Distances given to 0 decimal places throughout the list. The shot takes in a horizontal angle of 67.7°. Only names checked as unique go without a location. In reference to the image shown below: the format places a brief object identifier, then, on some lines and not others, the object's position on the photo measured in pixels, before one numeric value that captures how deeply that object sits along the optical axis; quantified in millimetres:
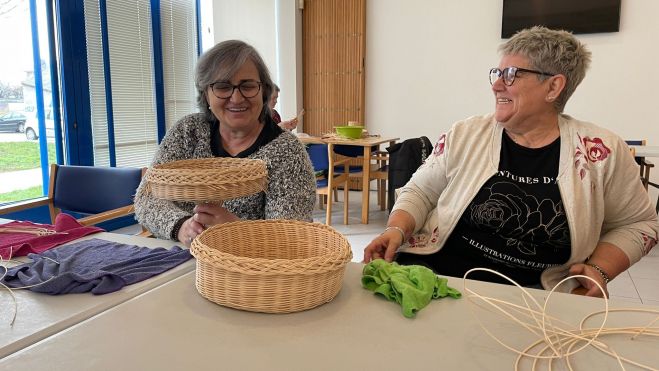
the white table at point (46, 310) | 774
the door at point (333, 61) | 5695
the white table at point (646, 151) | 3261
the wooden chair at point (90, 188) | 2049
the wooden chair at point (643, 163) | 3755
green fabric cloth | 875
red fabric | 1202
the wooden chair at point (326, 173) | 4133
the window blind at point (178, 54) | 4758
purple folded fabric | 959
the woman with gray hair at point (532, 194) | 1362
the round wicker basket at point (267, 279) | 804
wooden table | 4047
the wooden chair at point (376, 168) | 4496
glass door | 3465
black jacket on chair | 3068
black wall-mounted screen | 4699
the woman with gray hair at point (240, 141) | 1501
